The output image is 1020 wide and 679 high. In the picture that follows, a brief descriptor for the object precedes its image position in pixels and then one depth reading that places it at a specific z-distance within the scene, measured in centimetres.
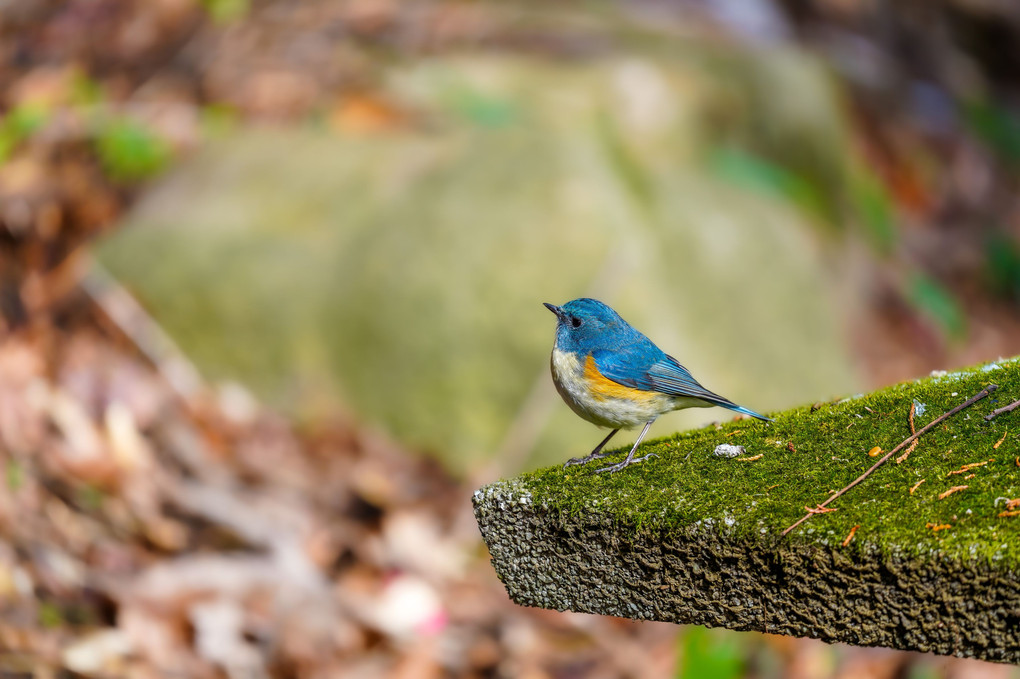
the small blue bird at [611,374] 416
